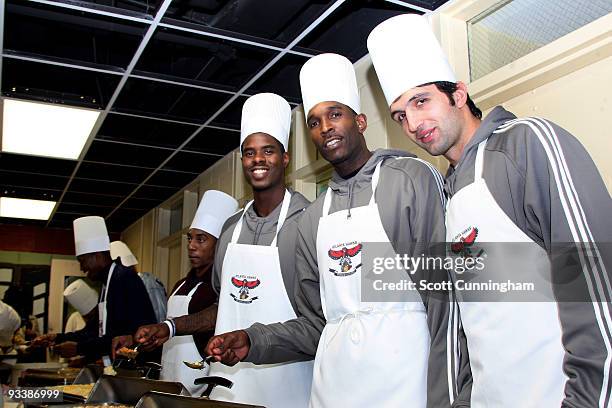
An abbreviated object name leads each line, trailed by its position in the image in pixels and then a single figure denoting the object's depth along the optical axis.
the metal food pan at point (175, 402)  1.21
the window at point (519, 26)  1.93
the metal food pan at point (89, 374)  2.28
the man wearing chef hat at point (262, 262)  1.85
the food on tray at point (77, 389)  2.02
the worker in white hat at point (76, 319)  3.00
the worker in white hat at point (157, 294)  4.03
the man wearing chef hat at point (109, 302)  2.88
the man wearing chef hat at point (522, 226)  0.95
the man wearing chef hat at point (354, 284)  1.40
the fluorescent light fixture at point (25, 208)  6.45
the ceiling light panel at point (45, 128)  3.79
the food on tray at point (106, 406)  1.63
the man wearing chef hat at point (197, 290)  2.53
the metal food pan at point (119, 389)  1.68
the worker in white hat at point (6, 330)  3.78
